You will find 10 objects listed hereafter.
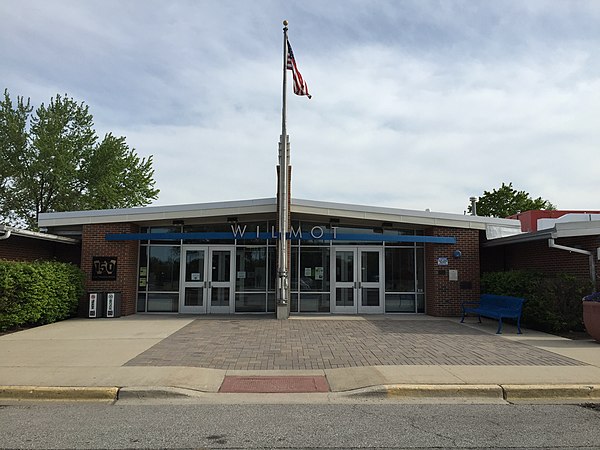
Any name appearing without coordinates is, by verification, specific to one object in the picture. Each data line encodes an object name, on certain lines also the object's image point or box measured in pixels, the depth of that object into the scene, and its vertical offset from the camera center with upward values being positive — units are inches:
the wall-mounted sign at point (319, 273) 674.8 -2.0
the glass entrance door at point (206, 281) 671.8 -13.9
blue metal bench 484.4 -35.7
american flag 623.2 +239.5
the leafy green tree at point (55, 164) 1339.8 +286.9
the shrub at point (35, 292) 467.2 -23.5
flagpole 585.6 +35.0
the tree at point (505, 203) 1774.1 +250.4
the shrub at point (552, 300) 473.1 -25.8
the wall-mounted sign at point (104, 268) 627.8 +2.1
